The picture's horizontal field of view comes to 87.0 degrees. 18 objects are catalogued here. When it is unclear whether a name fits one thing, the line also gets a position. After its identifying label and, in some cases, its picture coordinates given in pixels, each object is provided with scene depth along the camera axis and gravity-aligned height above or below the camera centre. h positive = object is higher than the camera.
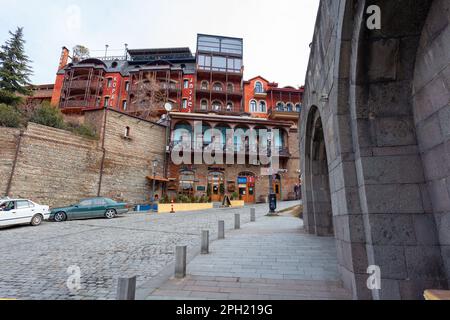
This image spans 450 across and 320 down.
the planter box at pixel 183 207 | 19.48 +0.11
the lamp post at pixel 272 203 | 15.51 +0.36
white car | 10.86 -0.29
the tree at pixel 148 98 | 28.92 +13.54
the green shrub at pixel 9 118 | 16.38 +6.02
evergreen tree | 22.58 +13.60
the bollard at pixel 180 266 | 4.46 -1.07
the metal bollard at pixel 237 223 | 10.38 -0.62
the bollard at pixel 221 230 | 8.09 -0.72
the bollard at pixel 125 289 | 2.68 -0.91
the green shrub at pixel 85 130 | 19.32 +6.25
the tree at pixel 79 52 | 34.81 +22.42
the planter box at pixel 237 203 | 23.28 +0.54
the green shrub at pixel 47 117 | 17.94 +6.79
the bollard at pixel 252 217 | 13.27 -0.45
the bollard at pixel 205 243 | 6.25 -0.90
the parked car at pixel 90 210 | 13.65 -0.19
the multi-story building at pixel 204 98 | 25.42 +14.23
